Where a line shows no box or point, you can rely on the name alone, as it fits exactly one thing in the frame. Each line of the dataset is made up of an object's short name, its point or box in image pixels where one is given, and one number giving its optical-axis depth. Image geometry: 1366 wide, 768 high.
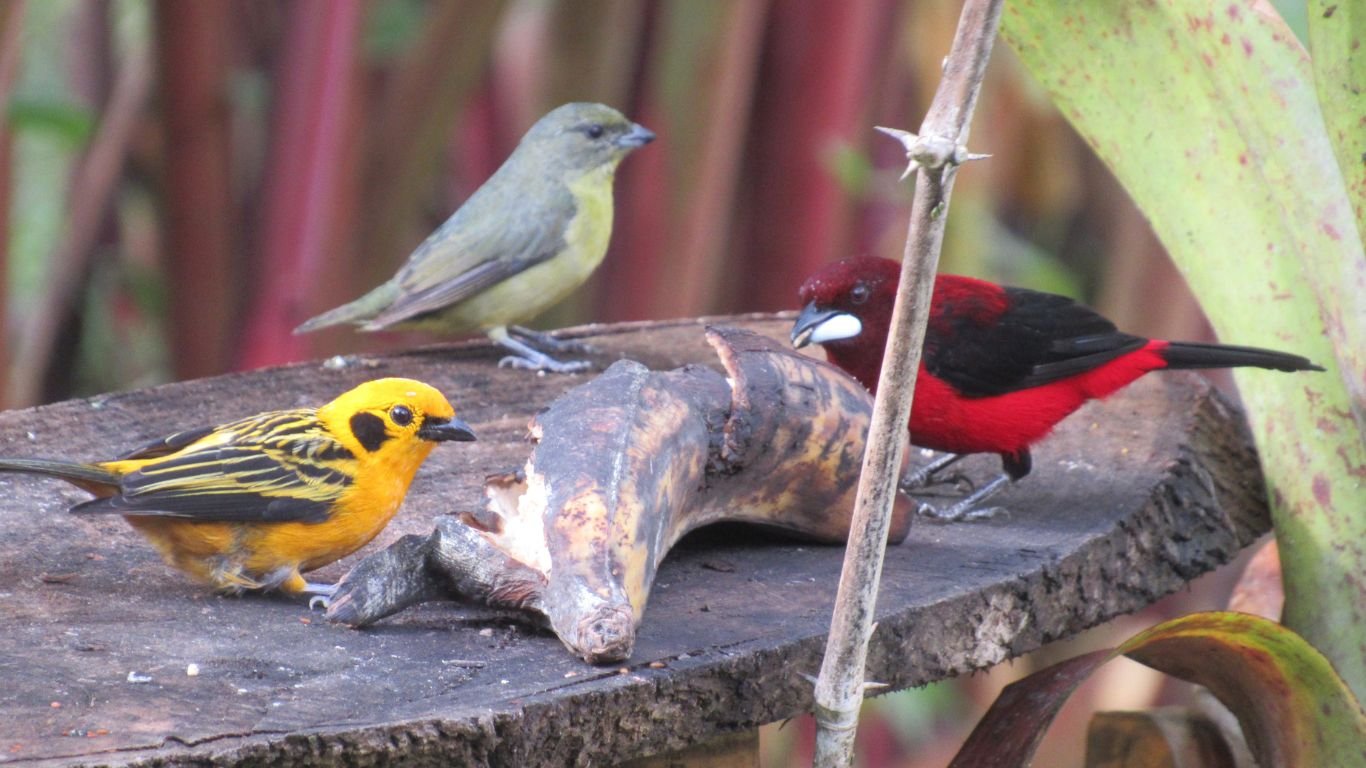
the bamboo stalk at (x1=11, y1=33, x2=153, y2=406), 11.54
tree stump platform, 3.78
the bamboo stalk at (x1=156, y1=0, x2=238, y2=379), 10.02
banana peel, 4.33
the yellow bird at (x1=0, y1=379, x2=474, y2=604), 5.04
